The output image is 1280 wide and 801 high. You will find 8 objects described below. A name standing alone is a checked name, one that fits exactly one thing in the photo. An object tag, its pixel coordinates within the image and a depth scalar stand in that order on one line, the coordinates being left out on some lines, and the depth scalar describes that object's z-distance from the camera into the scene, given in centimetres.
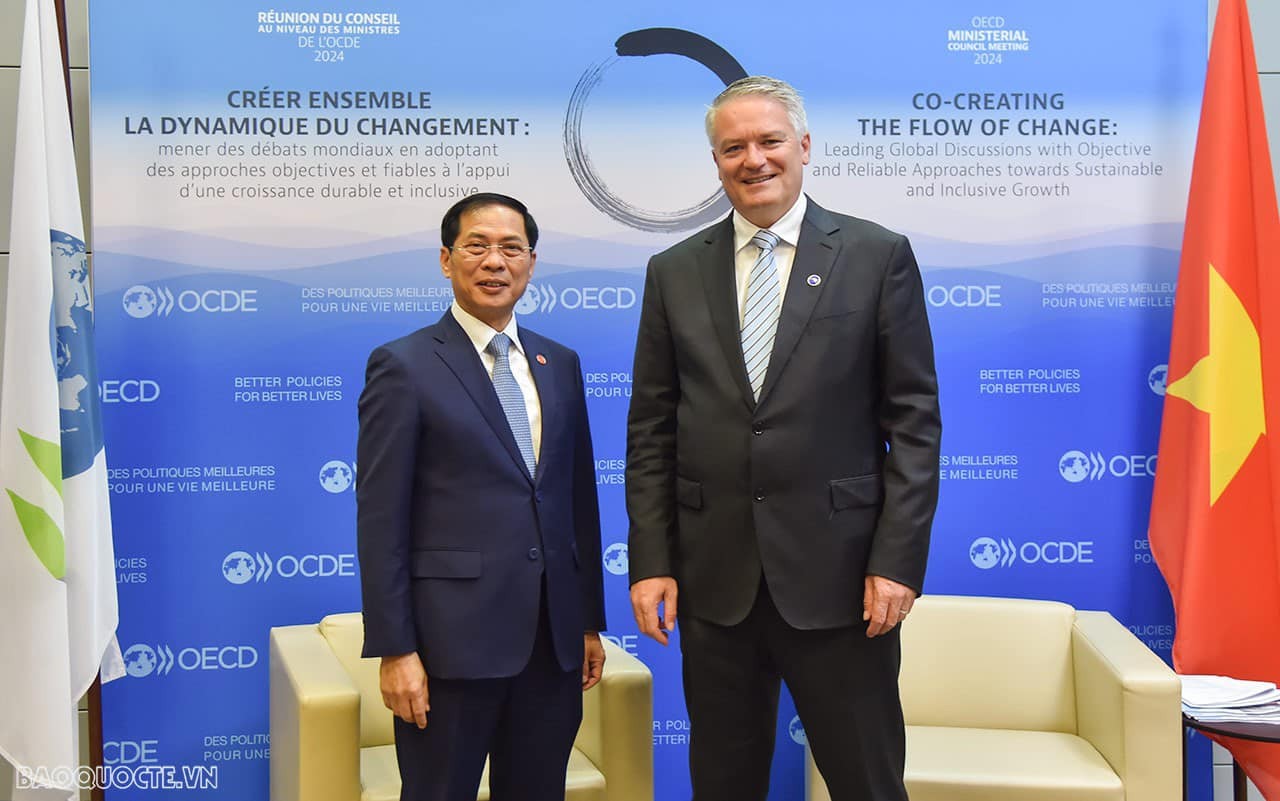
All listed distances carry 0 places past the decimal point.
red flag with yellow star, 338
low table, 295
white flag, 301
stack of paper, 310
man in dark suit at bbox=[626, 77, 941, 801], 221
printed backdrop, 349
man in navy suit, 222
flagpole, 342
